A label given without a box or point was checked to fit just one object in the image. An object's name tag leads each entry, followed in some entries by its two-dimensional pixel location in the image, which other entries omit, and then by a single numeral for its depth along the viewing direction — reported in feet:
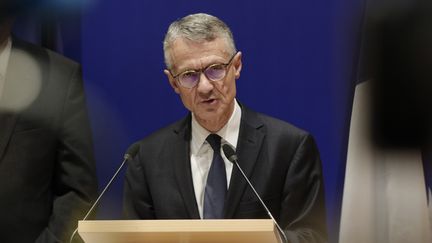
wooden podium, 14.65
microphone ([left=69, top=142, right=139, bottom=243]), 17.92
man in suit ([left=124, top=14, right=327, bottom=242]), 18.93
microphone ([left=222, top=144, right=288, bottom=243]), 17.29
